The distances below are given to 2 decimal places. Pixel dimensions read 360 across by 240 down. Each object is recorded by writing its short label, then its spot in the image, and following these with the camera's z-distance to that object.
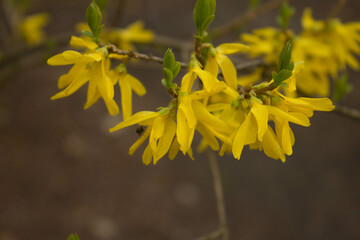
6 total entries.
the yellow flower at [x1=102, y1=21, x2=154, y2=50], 0.53
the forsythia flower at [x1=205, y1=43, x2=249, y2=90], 0.34
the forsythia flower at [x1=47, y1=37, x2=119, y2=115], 0.33
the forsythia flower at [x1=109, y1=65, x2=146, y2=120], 0.35
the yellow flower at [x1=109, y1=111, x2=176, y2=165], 0.33
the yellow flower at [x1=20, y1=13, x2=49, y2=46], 0.66
